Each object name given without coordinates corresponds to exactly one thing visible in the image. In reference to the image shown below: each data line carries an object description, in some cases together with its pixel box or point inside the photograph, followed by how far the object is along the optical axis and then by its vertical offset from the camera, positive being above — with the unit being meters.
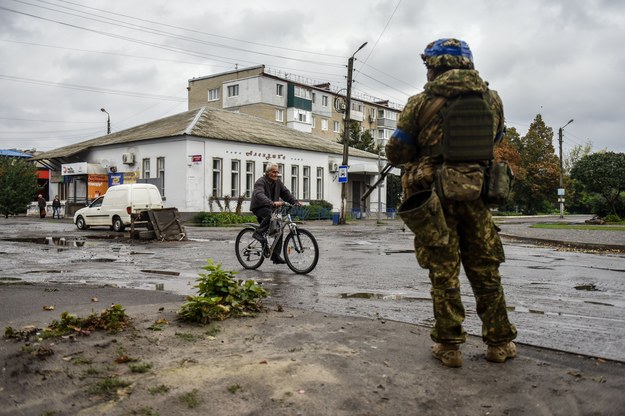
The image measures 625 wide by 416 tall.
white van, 24.27 +0.02
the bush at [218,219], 30.70 -0.75
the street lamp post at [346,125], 32.38 +4.58
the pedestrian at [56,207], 39.59 -0.25
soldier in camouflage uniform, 3.95 -0.19
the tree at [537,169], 67.19 +4.42
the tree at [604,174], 33.44 +1.94
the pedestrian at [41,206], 41.16 -0.19
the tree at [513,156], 66.19 +5.82
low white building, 33.97 +2.89
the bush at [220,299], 4.95 -0.85
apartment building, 61.47 +12.12
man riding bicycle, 9.99 +0.13
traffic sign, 32.28 +1.81
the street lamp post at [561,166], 52.31 +3.72
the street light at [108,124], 57.38 +7.98
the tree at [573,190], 70.00 +2.09
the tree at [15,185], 40.07 +1.32
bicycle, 9.87 -0.71
